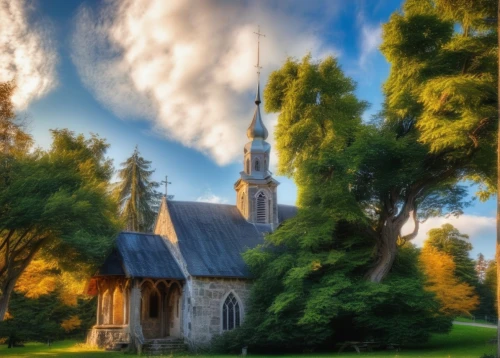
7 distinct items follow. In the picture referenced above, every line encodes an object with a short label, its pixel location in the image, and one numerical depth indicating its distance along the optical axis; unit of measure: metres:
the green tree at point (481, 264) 71.23
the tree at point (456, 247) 48.09
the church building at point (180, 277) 25.97
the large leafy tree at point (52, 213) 21.05
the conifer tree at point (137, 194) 43.12
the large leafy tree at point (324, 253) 22.72
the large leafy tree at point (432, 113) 17.88
